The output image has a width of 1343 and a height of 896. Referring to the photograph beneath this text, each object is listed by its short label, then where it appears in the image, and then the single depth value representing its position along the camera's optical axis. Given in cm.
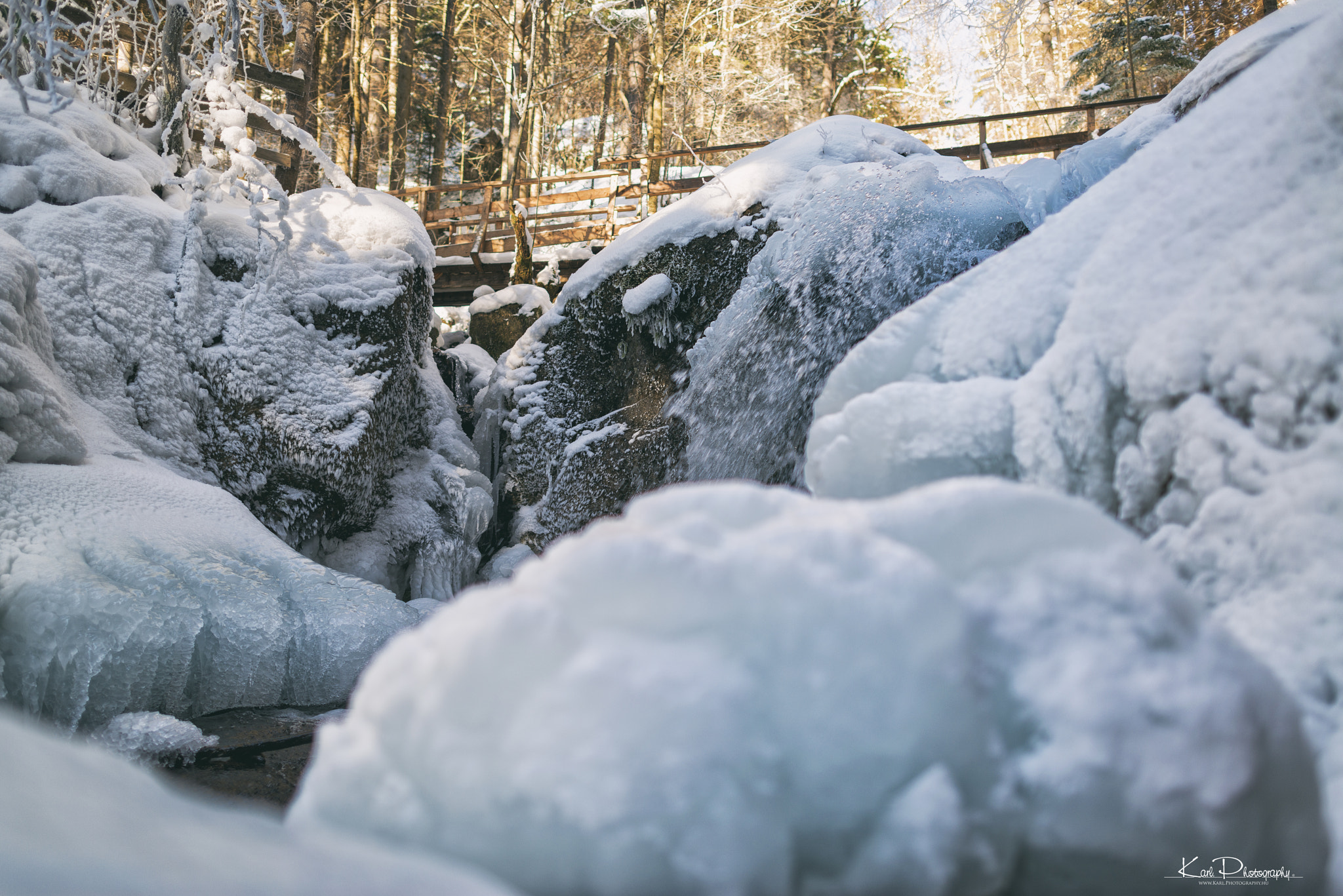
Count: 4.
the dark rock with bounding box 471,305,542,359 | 970
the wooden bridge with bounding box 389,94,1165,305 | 1030
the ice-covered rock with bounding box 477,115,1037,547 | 514
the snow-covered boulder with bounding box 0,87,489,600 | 551
